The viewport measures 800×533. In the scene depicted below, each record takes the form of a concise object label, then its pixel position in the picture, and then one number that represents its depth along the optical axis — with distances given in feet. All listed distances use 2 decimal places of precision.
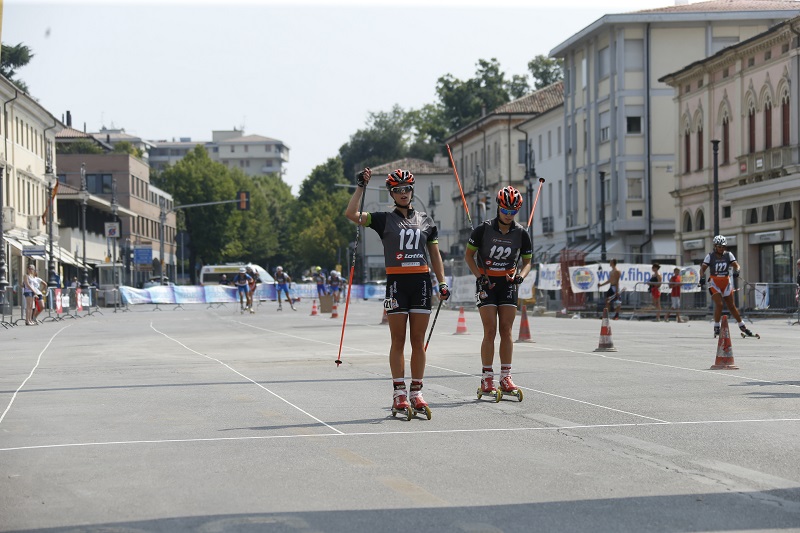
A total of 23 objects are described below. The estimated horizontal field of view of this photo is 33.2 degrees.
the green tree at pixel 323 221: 468.34
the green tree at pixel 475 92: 401.90
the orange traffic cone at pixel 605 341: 71.46
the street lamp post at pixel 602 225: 189.70
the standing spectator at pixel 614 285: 139.57
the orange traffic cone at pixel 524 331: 84.38
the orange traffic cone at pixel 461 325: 97.96
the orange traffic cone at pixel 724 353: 55.93
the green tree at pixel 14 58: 267.18
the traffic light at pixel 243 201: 270.87
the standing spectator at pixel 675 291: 144.66
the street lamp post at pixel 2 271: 160.10
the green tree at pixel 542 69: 412.16
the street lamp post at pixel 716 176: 151.12
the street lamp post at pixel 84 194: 228.22
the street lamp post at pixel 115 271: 210.94
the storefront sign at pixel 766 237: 162.50
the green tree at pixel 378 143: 517.14
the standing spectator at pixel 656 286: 145.41
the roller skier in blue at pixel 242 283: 176.31
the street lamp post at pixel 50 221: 191.31
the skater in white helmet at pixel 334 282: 180.45
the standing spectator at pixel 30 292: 136.91
